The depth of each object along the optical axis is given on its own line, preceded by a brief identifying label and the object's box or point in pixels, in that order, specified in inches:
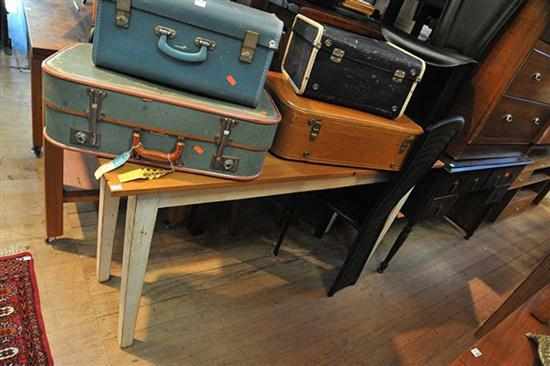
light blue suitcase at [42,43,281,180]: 34.9
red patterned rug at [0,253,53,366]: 46.6
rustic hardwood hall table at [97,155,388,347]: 37.6
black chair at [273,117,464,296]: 53.9
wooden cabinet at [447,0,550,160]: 57.1
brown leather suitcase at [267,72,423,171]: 48.0
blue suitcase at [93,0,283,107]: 35.0
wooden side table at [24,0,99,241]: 55.7
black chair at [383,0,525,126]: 56.4
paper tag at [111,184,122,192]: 34.5
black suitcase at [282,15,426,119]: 47.6
